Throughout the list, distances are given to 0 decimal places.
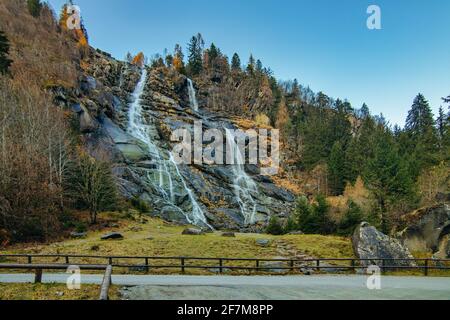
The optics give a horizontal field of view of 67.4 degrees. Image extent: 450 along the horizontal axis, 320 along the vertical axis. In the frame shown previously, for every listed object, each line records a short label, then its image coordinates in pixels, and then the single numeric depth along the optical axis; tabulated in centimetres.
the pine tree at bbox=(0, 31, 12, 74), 4142
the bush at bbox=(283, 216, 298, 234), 3875
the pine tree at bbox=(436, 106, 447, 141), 7294
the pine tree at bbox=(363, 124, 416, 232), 3800
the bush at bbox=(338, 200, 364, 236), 3819
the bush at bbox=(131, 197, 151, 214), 3898
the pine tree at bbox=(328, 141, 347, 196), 6394
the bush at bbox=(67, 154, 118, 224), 3331
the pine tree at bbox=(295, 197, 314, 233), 3897
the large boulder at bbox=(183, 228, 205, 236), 3044
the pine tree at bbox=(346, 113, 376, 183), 6341
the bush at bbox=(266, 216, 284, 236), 3847
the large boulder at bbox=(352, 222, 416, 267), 2406
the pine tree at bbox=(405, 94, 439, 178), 5441
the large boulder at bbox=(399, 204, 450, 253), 2630
